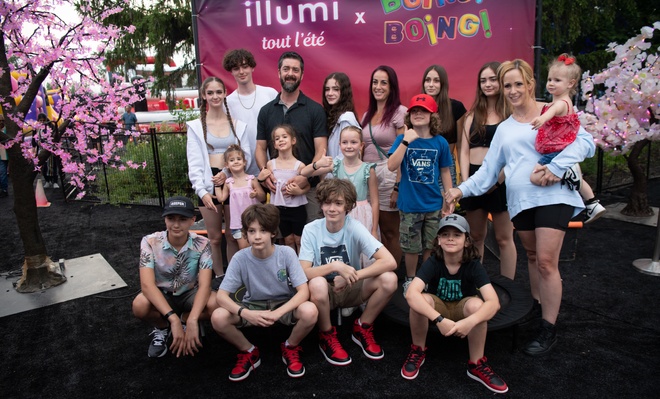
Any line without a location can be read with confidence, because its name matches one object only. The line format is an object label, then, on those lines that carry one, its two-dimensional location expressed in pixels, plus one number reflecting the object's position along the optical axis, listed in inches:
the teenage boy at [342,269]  110.7
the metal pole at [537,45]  177.2
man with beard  140.9
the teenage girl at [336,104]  144.0
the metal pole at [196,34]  195.1
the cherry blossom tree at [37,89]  149.1
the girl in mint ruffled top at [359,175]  131.3
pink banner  183.0
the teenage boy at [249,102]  150.3
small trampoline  106.9
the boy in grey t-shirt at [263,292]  104.5
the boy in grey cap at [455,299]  96.3
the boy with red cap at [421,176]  128.3
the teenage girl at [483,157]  131.7
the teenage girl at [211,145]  141.1
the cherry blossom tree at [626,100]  157.6
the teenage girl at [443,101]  138.8
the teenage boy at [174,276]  111.2
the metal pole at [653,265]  163.3
